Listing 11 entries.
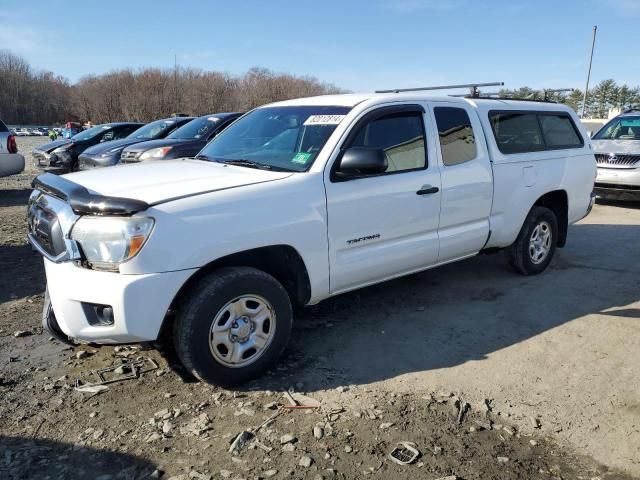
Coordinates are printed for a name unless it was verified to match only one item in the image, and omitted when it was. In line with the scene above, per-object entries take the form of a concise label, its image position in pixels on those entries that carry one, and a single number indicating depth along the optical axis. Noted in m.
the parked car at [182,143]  8.81
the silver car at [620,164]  9.73
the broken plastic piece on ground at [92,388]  3.30
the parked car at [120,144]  10.01
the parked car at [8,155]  10.87
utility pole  26.16
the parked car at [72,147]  12.54
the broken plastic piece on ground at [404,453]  2.68
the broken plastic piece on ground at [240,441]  2.75
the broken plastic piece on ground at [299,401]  3.16
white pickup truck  2.94
